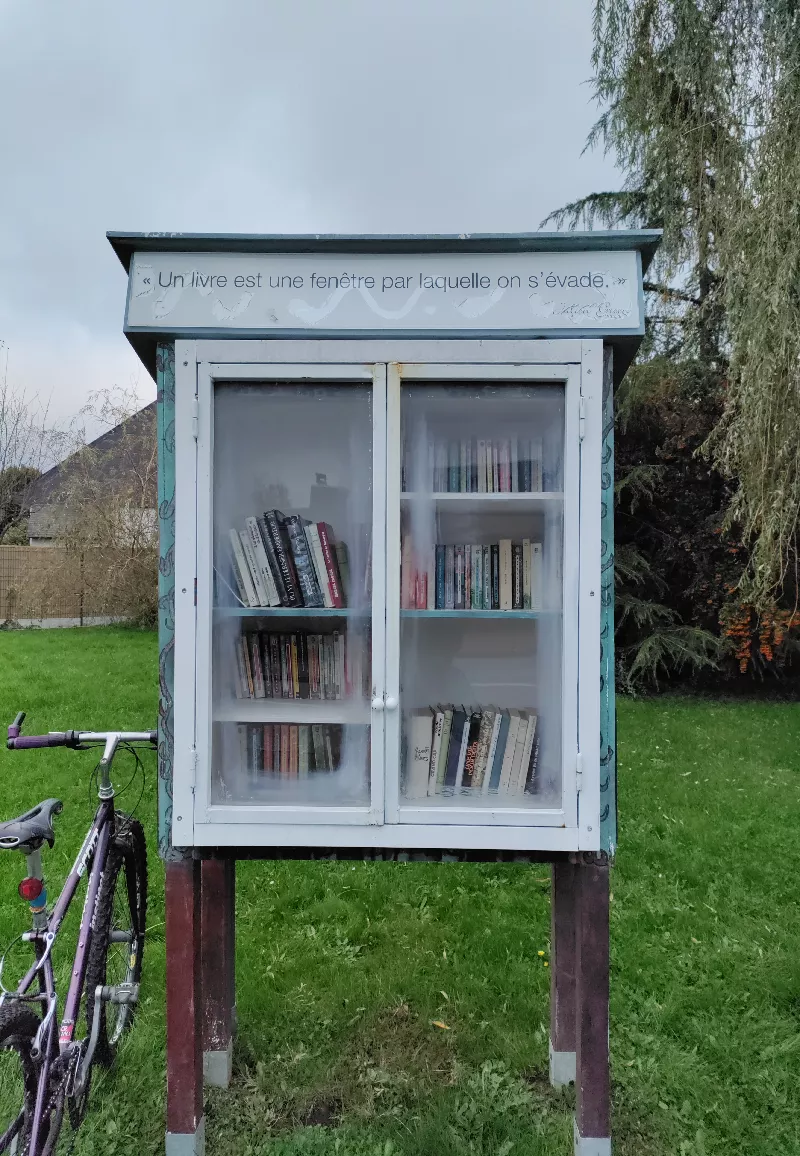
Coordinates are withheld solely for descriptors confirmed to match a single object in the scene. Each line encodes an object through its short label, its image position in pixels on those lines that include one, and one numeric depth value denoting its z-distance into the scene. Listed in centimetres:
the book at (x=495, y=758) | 214
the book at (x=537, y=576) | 209
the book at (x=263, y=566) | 214
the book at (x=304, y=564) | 214
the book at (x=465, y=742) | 216
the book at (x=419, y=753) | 208
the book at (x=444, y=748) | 215
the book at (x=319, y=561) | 213
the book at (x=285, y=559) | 215
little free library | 189
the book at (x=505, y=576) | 214
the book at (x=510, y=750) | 213
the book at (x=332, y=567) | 211
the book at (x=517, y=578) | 213
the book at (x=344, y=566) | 209
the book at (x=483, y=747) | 216
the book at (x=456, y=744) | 216
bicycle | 182
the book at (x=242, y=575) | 212
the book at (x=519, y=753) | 211
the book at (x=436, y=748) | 213
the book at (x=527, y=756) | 210
